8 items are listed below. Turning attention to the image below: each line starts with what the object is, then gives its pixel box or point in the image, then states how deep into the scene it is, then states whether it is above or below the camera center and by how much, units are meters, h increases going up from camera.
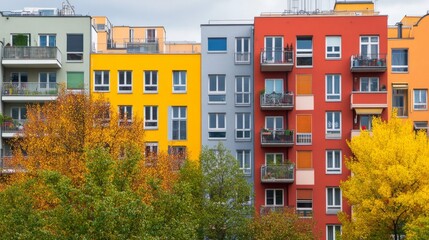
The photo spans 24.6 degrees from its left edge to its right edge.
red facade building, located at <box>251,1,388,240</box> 71.50 +2.32
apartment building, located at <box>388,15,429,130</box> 73.94 +3.93
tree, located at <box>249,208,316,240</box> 60.00 -6.22
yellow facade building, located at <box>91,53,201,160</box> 73.88 +2.70
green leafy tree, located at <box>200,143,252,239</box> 61.50 -4.46
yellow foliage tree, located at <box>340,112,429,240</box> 59.81 -3.43
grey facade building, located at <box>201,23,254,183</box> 73.31 +2.90
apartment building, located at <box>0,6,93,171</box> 73.06 +5.05
